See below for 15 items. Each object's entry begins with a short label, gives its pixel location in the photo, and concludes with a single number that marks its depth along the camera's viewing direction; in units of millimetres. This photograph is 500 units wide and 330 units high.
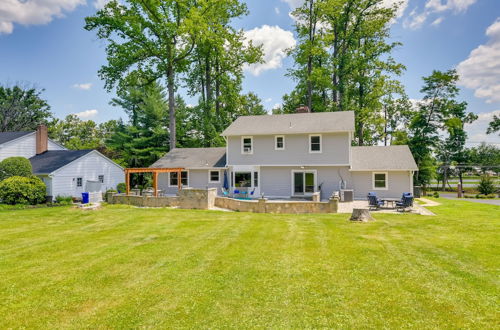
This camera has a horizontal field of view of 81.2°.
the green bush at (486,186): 32094
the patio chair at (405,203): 15584
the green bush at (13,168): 21812
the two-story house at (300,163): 21734
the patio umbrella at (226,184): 24158
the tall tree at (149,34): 28016
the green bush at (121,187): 28641
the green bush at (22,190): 19672
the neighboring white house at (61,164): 23906
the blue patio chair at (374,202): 16297
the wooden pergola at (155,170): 21703
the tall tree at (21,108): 44509
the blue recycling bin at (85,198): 21328
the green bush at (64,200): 21370
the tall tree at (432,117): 38125
